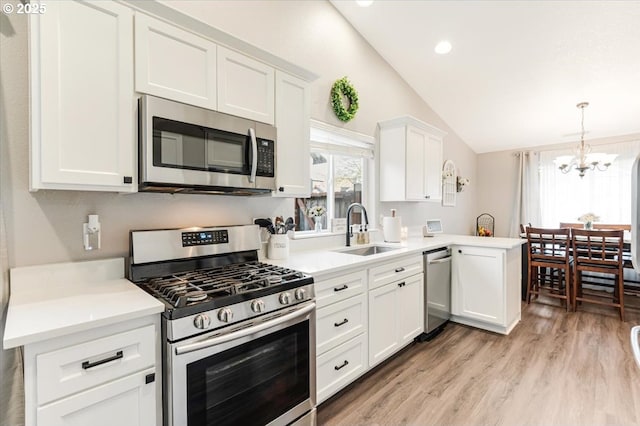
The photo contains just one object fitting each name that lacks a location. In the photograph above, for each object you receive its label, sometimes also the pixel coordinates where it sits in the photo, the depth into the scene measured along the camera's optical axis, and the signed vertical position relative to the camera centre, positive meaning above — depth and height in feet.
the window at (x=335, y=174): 9.75 +1.25
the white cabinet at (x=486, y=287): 10.25 -2.61
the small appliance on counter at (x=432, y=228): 14.11 -0.80
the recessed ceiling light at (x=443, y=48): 11.27 +5.91
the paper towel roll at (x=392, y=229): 11.00 -0.65
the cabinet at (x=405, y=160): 11.34 +1.87
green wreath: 9.86 +3.59
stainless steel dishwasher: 9.80 -2.64
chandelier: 13.48 +2.18
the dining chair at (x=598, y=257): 11.87 -1.88
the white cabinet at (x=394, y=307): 7.72 -2.60
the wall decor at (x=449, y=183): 16.11 +1.40
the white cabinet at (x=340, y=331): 6.40 -2.61
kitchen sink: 9.93 -1.29
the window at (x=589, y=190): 15.84 +1.08
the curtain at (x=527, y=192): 18.52 +1.06
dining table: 12.80 -2.71
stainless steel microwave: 4.90 +1.06
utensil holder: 7.52 -0.86
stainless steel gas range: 4.14 -1.76
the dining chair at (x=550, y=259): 12.80 -2.05
